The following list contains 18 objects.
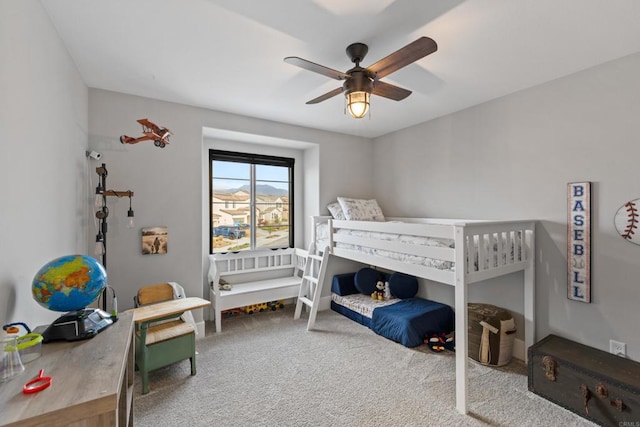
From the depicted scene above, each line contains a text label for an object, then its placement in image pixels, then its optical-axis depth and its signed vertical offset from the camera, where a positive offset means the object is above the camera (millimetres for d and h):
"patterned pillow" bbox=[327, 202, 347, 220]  3955 -14
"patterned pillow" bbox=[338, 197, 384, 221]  3832 +1
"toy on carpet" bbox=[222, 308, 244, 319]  3795 -1363
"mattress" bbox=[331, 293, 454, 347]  2977 -1189
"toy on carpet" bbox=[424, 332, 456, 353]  2863 -1333
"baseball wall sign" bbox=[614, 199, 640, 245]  2145 -79
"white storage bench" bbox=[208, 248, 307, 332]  3451 -927
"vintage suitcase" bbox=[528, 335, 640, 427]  1815 -1164
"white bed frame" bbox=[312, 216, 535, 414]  2117 -374
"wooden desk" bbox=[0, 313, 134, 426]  831 -573
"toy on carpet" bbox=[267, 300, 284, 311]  4082 -1350
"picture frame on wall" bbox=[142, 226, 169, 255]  2947 -312
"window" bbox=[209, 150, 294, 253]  3916 +126
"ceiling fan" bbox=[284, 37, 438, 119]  1576 +862
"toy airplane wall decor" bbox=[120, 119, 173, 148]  2316 +614
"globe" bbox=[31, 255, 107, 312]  1248 -328
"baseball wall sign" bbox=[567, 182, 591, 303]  2367 -258
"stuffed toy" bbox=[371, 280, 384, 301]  3770 -1098
